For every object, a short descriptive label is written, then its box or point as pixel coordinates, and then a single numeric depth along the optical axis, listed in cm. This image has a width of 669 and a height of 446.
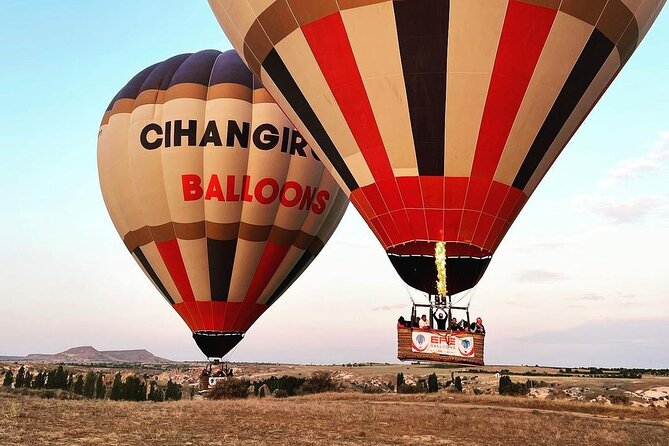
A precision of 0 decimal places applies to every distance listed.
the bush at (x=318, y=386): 5141
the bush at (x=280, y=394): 3788
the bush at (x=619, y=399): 3872
